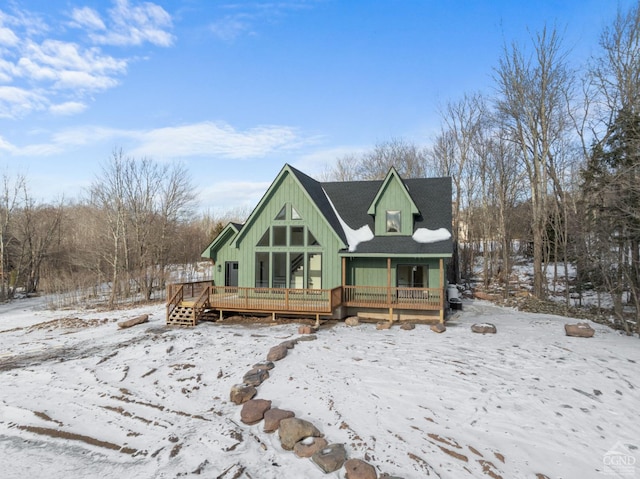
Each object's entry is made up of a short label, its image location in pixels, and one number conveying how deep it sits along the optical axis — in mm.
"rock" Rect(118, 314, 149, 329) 13797
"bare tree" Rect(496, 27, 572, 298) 20672
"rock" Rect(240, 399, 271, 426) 6473
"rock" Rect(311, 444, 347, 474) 5102
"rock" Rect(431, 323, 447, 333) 12085
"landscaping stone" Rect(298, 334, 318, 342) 11121
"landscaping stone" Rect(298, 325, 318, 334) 12062
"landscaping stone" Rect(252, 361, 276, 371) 8664
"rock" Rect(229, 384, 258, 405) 7227
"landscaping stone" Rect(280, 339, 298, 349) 10186
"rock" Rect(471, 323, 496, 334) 11812
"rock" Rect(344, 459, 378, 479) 4812
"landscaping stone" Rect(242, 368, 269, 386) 7885
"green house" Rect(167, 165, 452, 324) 14000
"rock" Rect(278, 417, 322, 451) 5738
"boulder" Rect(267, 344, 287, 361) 9302
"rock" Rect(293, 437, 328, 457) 5465
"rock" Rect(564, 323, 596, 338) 11258
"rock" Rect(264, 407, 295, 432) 6195
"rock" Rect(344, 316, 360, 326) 13453
